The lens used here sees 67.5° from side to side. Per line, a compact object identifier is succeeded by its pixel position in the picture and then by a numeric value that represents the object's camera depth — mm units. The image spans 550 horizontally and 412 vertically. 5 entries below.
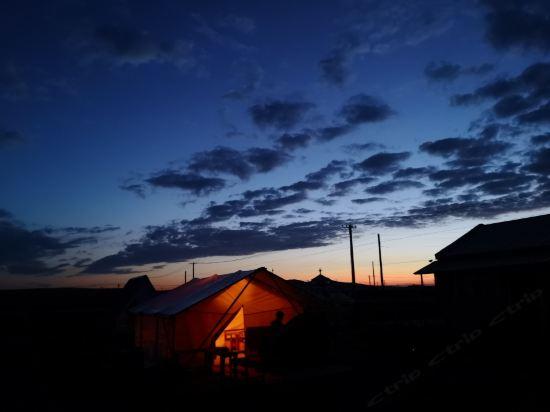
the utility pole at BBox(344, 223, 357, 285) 31219
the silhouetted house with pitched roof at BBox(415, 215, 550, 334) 15586
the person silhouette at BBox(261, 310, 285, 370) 10961
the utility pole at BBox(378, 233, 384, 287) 39212
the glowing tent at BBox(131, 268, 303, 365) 12828
